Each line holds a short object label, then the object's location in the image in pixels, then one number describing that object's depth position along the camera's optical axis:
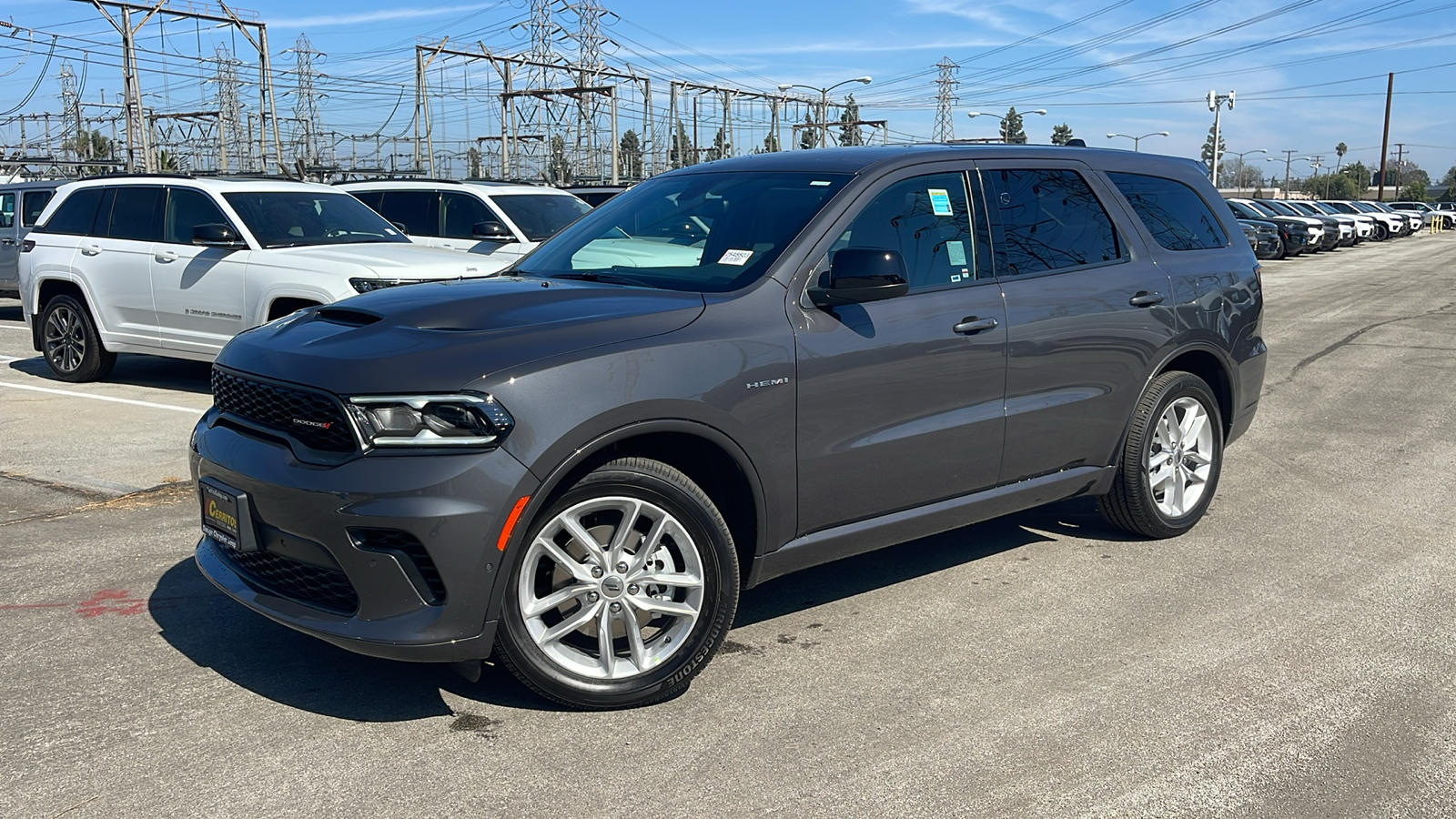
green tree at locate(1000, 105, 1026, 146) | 78.25
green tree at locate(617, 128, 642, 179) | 56.43
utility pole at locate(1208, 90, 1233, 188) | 53.78
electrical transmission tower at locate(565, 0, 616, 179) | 49.69
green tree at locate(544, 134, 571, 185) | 55.47
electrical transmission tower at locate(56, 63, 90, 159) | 55.58
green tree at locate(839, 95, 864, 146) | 56.84
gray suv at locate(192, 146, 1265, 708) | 3.52
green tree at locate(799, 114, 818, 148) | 60.67
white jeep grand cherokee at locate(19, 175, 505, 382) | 9.57
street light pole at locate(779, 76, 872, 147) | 52.51
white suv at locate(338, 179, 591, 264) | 13.02
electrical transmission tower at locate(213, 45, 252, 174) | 57.23
